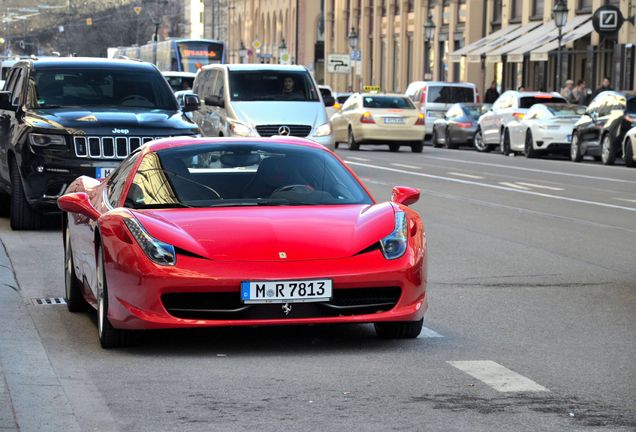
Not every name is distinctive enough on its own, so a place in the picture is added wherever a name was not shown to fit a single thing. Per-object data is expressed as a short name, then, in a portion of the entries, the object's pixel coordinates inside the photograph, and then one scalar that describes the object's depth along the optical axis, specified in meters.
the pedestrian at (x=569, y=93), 45.22
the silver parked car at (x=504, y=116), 40.31
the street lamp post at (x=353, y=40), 72.19
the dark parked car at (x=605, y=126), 33.50
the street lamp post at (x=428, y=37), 64.06
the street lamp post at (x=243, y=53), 98.88
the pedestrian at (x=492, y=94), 53.85
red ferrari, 8.35
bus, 58.06
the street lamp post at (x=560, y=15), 48.19
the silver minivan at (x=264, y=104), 26.08
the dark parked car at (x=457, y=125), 44.88
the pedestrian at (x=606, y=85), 41.50
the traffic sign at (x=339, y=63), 71.56
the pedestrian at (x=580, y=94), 44.53
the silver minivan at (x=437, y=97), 49.16
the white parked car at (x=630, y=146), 31.81
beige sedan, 40.16
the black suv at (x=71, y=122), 15.79
